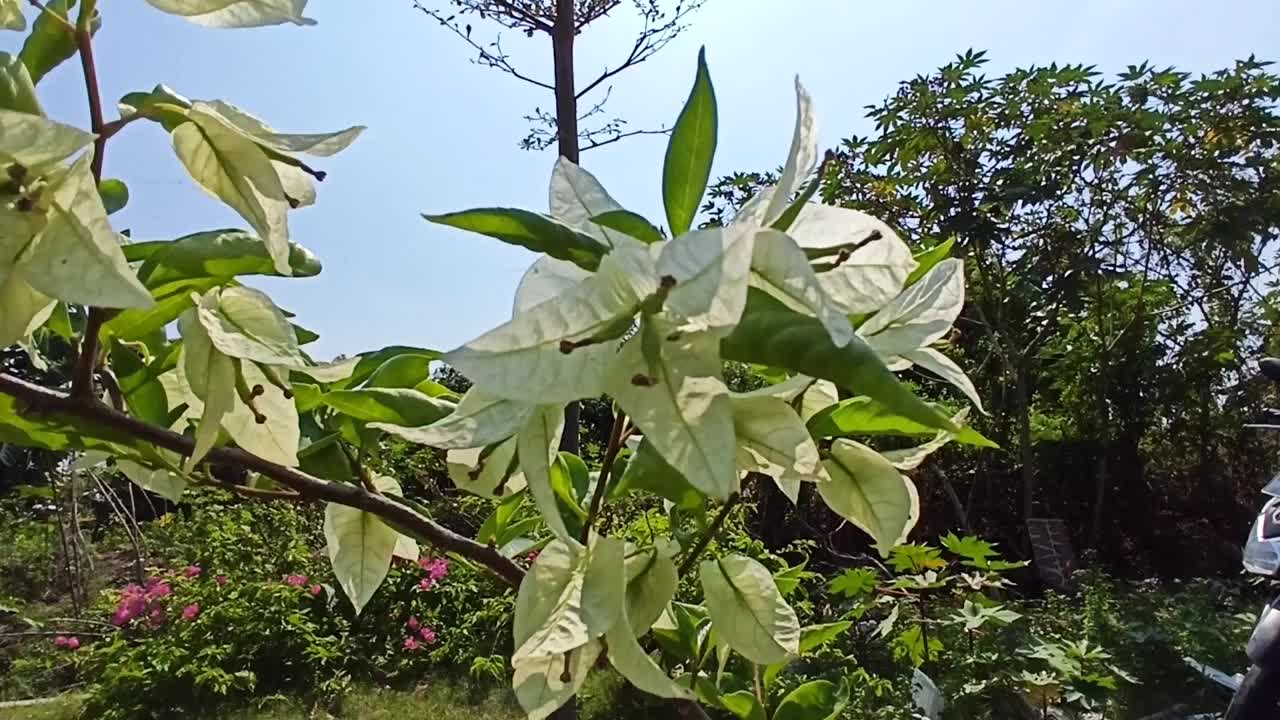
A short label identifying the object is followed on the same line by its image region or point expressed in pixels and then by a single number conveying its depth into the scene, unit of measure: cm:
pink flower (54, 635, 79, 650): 350
